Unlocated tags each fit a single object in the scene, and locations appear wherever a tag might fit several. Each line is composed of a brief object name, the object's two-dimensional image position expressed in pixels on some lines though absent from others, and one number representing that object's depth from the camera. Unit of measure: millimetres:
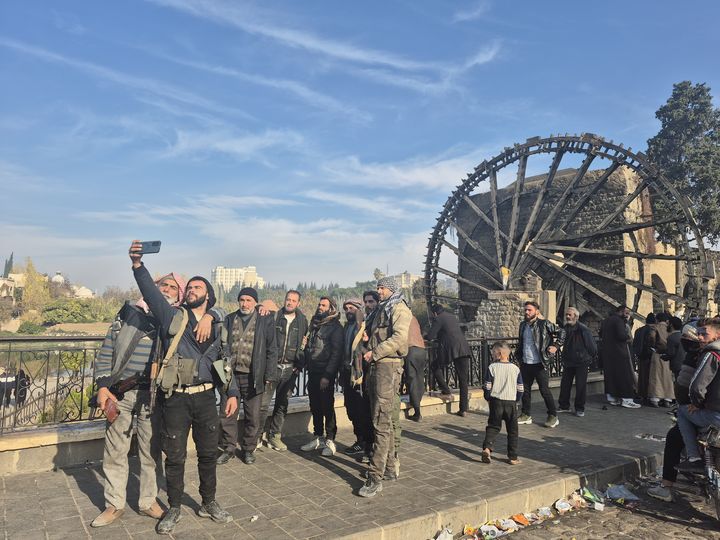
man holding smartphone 3279
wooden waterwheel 15070
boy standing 4910
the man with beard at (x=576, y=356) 7152
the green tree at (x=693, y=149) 21172
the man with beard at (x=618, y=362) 8117
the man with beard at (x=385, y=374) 4082
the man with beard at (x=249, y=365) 4766
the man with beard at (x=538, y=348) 6453
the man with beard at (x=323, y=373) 5285
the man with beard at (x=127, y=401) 3428
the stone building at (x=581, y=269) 16203
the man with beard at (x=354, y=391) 5109
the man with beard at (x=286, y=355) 5332
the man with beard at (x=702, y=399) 3865
